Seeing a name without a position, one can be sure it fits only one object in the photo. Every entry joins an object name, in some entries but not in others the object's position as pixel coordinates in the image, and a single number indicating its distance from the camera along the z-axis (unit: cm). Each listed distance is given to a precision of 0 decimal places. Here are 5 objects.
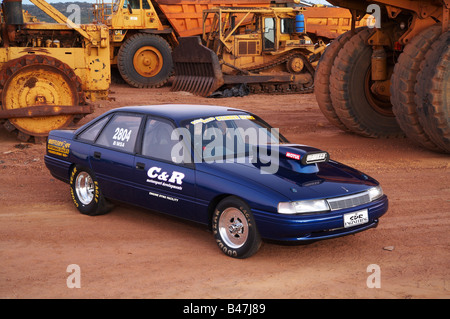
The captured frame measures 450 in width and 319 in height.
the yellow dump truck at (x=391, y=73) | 987
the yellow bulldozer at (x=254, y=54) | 2034
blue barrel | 2148
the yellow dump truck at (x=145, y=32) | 2216
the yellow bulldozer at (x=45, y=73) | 1138
